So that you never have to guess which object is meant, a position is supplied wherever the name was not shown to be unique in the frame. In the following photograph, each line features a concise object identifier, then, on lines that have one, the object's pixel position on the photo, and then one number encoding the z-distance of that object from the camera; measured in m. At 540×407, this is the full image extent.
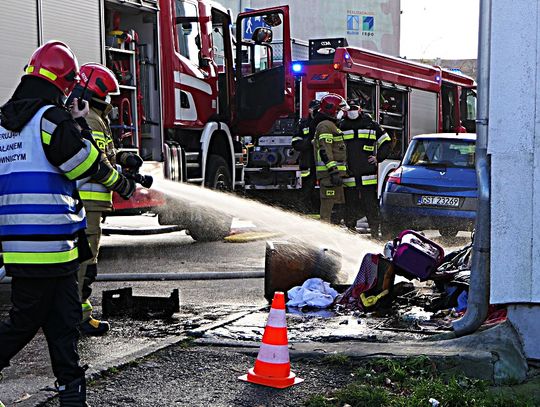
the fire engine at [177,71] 19.53
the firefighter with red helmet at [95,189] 11.96
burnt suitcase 12.85
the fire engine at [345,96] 31.42
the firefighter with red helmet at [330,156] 21.22
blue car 22.93
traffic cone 9.22
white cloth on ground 13.56
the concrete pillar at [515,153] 9.80
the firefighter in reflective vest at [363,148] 22.21
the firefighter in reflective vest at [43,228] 7.75
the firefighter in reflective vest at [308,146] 21.99
